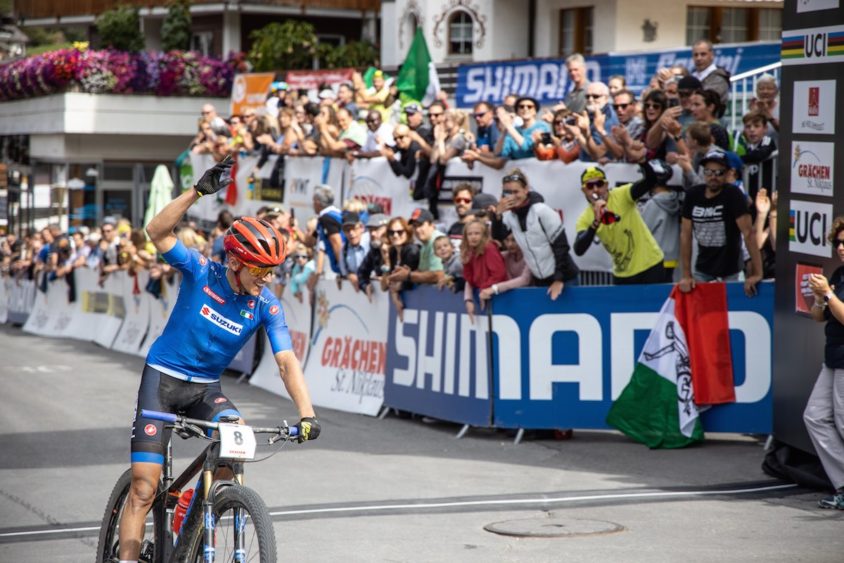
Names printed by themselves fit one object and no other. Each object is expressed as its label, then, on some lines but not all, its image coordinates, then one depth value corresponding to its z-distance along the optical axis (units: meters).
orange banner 33.81
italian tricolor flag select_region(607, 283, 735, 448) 12.20
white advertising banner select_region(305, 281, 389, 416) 15.02
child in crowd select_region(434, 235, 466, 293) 13.39
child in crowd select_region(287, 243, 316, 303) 16.89
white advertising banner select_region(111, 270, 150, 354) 22.66
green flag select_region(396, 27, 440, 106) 20.91
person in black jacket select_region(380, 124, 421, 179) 16.83
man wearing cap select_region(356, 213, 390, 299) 15.12
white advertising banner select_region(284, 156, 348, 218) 19.55
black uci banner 10.11
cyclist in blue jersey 6.70
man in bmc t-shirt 11.73
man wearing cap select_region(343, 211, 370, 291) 15.49
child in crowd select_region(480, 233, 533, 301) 12.81
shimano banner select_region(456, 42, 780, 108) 18.92
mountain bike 6.09
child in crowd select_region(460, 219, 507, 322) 12.84
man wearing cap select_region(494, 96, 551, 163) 14.96
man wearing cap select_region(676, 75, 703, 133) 13.52
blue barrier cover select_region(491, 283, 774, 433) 12.27
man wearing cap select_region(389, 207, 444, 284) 13.90
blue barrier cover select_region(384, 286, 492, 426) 13.12
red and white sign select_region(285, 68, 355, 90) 30.36
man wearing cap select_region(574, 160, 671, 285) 12.54
